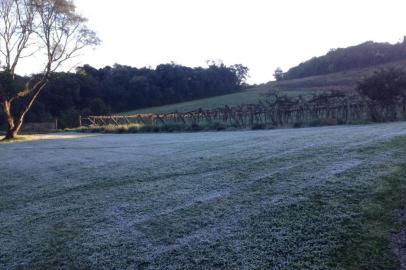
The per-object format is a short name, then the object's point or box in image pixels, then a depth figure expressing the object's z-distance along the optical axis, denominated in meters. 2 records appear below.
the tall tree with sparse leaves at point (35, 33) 24.62
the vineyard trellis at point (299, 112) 21.33
